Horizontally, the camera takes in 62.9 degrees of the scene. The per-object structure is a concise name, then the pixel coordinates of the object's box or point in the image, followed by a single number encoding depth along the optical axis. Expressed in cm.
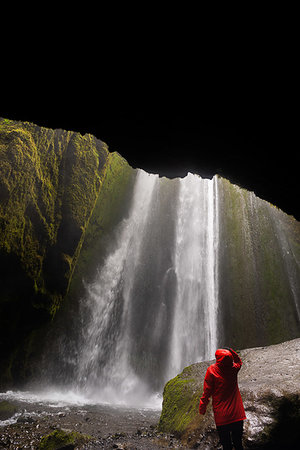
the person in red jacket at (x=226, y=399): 338
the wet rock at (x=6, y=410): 616
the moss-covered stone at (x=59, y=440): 413
